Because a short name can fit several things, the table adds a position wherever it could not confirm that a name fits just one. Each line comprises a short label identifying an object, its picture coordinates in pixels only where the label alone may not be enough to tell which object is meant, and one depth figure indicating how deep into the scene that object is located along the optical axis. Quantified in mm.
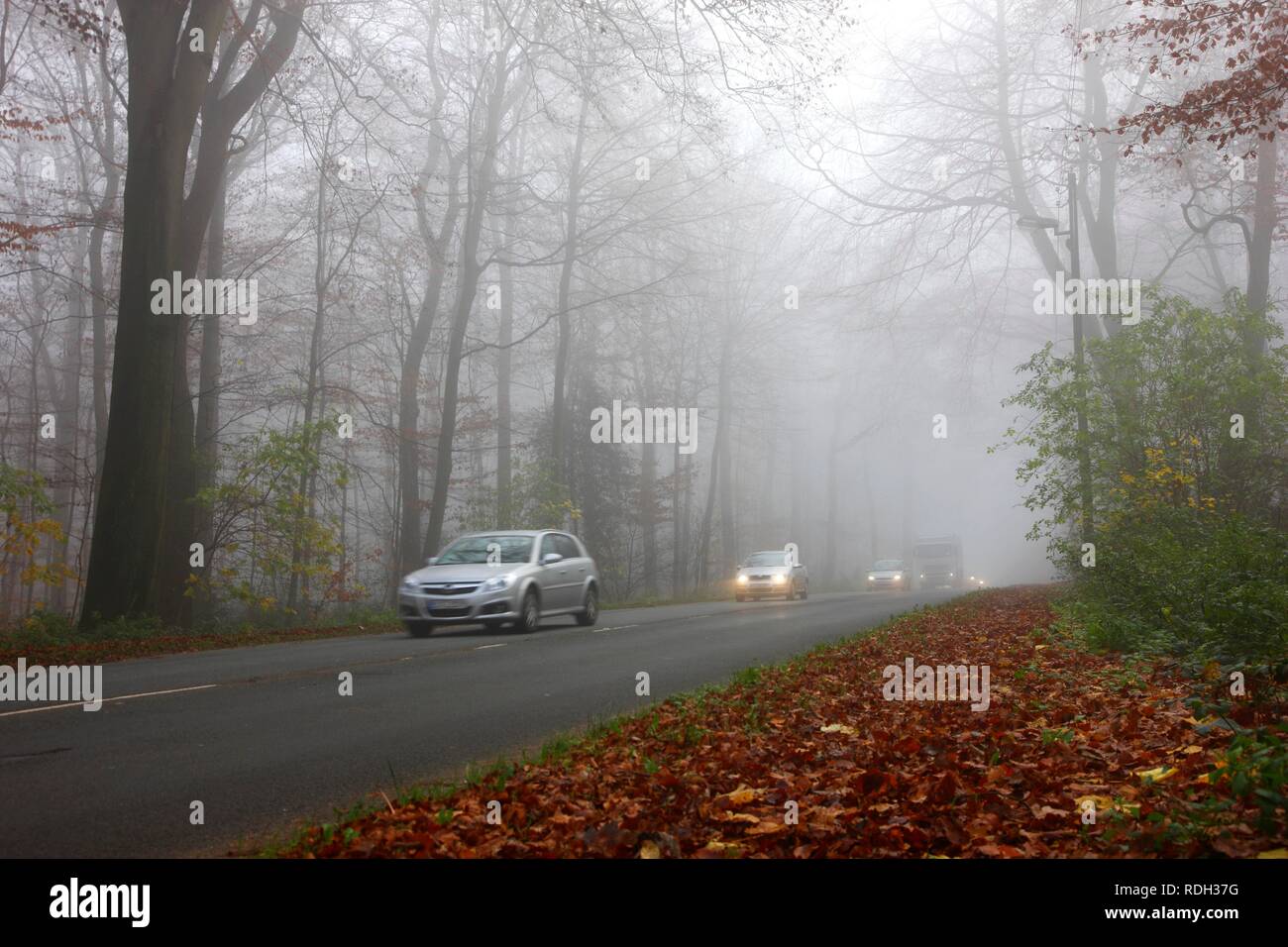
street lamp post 19125
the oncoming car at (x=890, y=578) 50812
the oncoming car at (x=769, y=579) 35000
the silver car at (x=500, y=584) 18516
